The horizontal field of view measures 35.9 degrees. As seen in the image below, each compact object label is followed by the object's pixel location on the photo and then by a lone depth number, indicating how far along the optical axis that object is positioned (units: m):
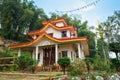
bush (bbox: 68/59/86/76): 10.96
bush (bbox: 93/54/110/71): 13.88
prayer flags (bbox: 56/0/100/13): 6.87
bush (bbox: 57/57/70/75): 13.48
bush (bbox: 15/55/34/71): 14.23
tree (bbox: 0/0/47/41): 35.03
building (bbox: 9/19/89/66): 18.64
